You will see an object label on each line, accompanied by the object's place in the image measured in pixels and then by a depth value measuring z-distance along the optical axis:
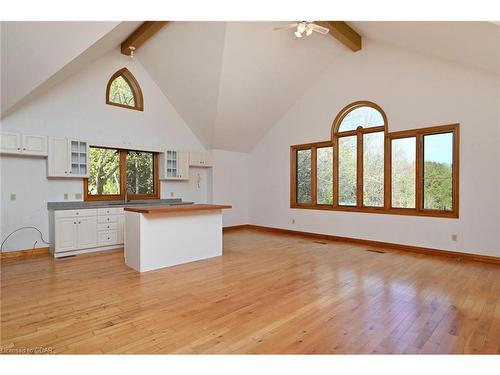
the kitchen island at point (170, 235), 3.93
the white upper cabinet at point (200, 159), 7.05
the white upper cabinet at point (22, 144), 4.42
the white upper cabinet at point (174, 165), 6.55
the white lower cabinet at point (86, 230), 4.74
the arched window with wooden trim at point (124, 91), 5.90
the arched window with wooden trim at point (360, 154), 5.74
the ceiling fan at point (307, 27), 4.07
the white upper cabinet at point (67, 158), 4.89
